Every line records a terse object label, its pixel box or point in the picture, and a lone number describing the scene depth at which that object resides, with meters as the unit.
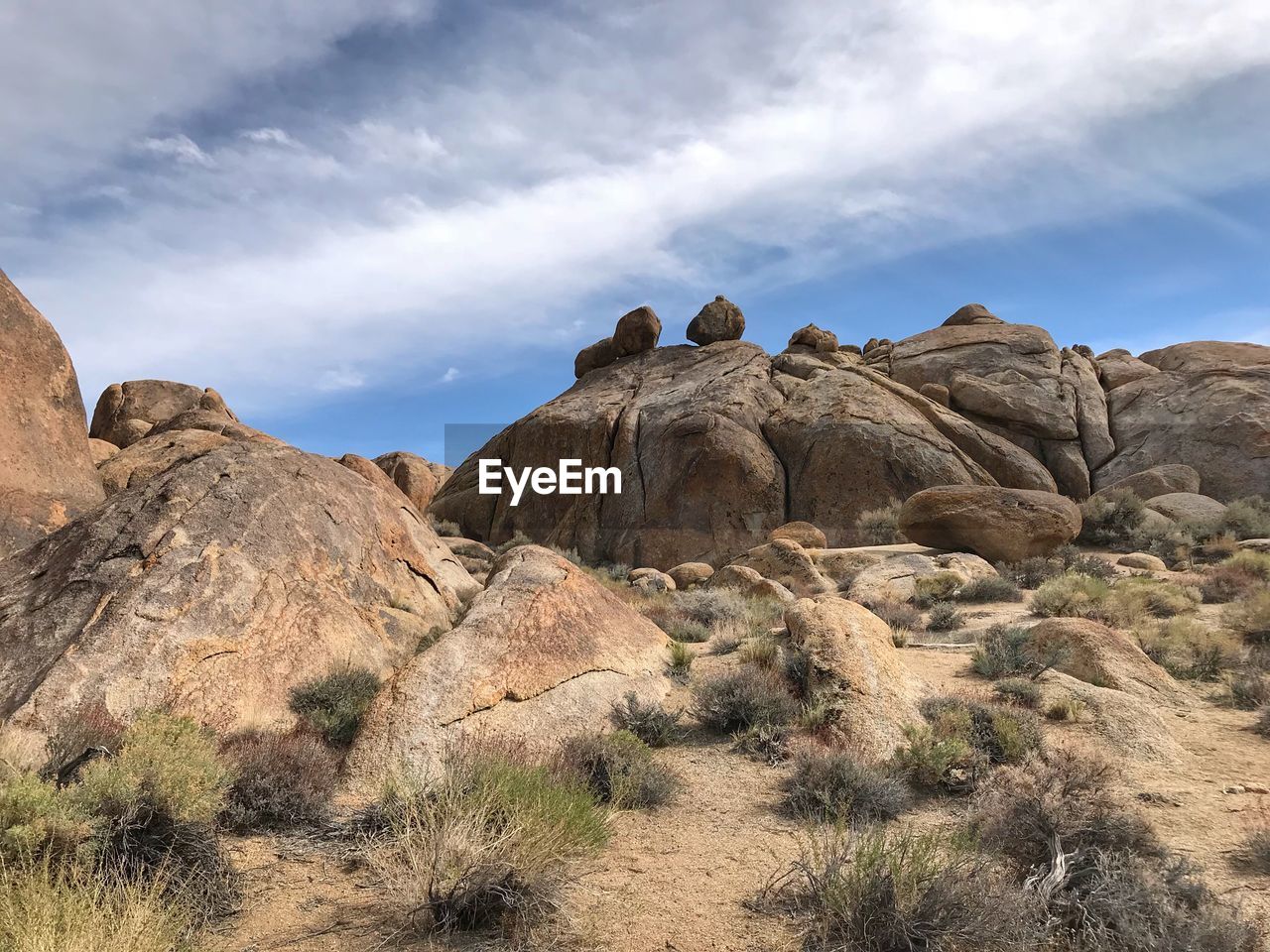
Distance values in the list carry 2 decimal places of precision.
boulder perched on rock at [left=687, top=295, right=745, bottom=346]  34.47
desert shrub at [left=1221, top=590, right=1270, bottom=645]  10.53
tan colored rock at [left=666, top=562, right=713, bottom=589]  20.06
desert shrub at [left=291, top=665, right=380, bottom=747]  6.46
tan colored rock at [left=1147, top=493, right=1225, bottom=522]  22.86
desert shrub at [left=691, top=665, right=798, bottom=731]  7.32
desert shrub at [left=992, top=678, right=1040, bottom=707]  7.91
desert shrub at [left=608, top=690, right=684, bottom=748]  7.09
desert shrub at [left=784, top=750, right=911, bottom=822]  5.63
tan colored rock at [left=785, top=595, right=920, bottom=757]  6.95
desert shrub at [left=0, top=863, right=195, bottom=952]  3.07
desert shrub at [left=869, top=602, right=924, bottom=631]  12.03
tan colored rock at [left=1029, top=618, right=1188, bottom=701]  8.50
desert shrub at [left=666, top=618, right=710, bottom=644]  10.66
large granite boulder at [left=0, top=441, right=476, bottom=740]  5.96
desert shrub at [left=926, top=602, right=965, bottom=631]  12.03
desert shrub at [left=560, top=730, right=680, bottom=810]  5.88
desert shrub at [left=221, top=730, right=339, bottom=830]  5.23
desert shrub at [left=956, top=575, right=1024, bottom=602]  13.94
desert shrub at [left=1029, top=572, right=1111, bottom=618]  12.16
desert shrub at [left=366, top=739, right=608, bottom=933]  4.03
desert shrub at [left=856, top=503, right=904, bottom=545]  22.73
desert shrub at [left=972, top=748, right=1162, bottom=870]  4.82
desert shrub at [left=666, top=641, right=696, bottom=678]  8.62
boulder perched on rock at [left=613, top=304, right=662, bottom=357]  35.22
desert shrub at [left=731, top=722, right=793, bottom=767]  6.77
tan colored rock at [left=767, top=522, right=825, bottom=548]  21.84
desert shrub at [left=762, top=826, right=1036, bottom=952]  3.76
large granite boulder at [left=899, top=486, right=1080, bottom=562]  18.00
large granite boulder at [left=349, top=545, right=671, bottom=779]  6.20
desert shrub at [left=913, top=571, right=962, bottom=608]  14.02
